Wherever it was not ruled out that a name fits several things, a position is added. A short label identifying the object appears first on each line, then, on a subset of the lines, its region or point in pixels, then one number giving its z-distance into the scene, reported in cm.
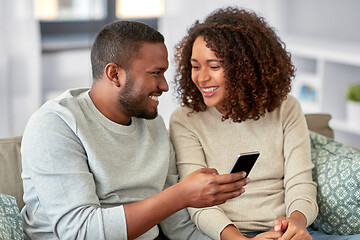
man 182
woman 209
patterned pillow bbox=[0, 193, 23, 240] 185
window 344
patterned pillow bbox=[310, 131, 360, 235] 207
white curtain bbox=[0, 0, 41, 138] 313
